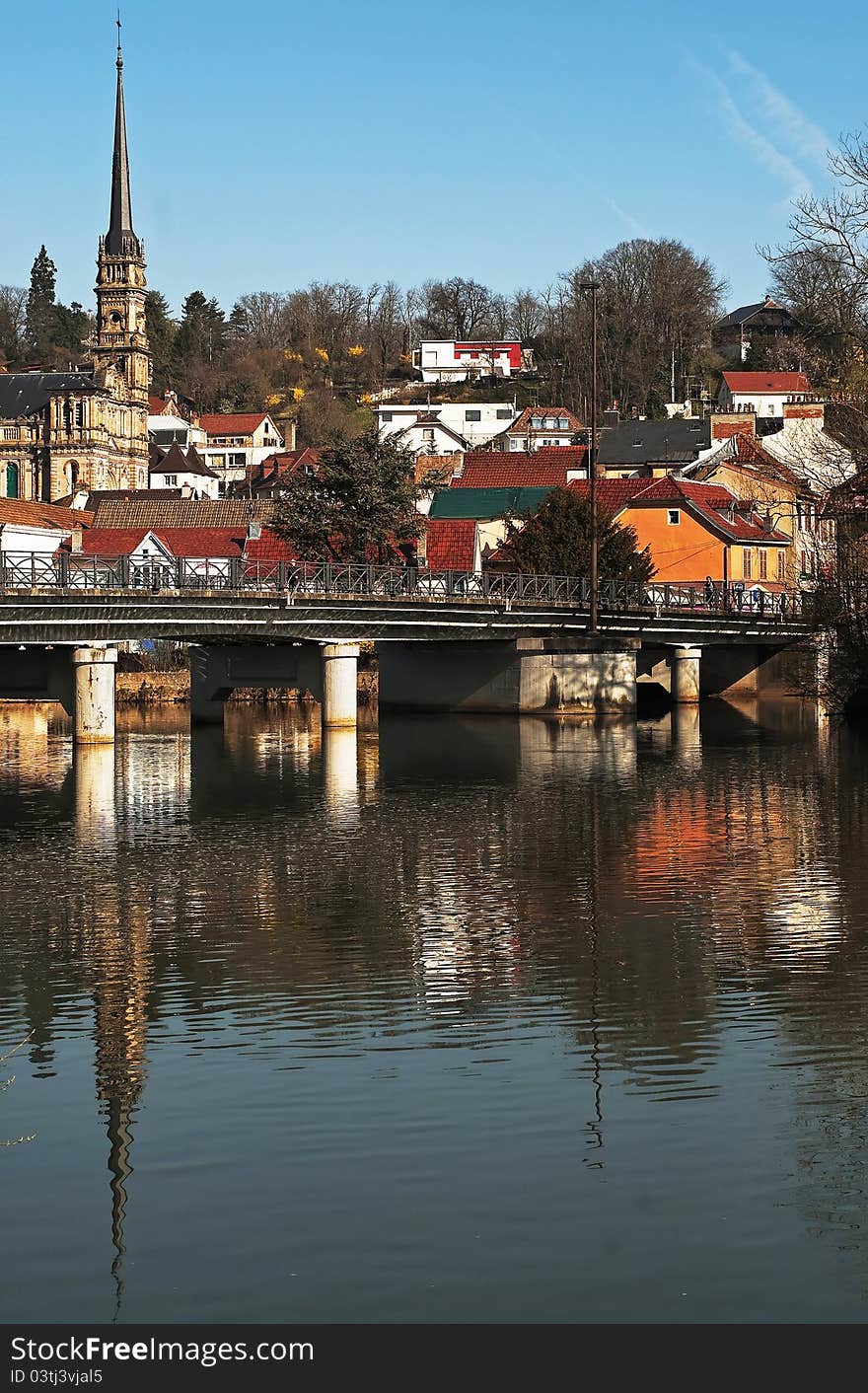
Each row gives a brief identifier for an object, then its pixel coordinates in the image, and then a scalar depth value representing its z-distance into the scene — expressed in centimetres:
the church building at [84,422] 15812
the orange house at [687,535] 8788
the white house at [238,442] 17325
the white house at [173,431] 17462
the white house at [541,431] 15062
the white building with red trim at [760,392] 15275
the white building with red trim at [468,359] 18600
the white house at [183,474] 16100
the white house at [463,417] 16888
